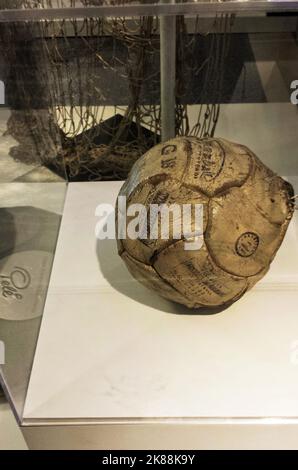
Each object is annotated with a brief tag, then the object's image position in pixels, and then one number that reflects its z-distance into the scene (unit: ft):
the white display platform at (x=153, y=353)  3.85
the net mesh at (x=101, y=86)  4.91
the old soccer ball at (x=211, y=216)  3.63
